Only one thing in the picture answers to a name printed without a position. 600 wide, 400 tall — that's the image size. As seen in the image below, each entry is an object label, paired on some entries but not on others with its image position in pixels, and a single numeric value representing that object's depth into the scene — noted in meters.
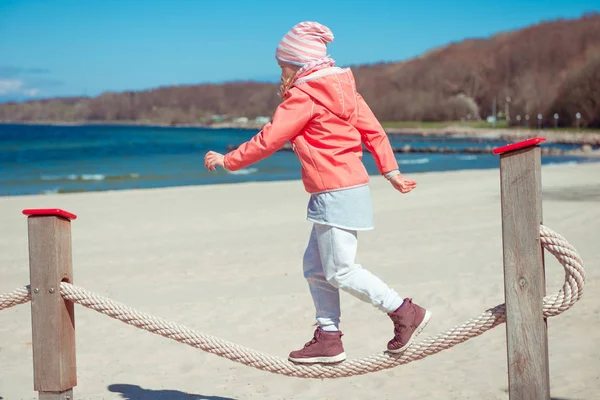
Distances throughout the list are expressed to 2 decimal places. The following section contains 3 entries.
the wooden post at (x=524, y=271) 2.94
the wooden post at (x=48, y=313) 3.38
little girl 3.31
